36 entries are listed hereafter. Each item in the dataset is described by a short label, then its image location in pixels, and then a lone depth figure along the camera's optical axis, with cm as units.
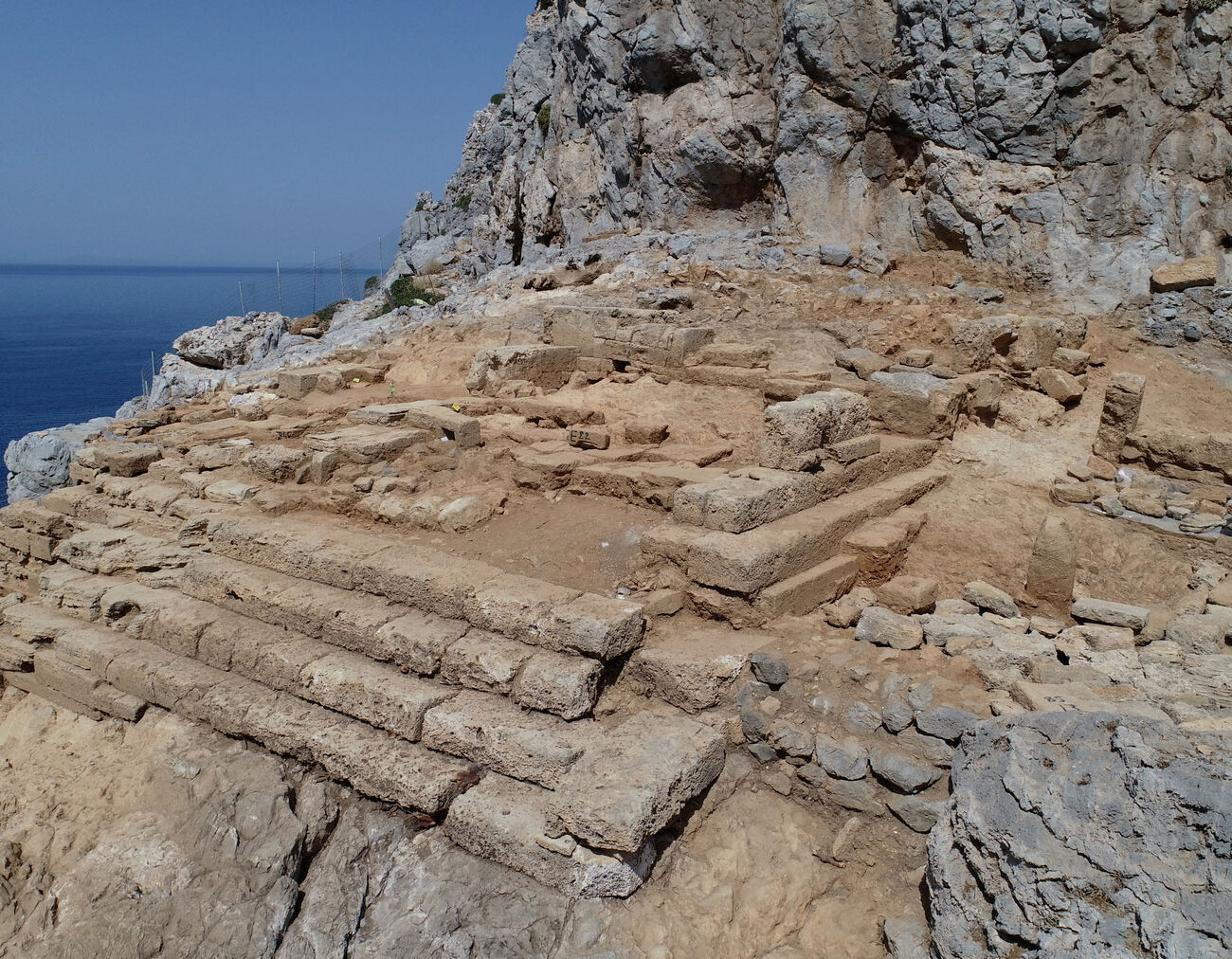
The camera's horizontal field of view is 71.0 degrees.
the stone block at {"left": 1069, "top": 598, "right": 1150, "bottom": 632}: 520
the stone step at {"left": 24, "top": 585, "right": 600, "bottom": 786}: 449
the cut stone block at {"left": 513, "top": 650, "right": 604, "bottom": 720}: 463
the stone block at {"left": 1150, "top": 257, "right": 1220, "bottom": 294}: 1160
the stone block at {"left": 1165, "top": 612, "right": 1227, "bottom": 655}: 481
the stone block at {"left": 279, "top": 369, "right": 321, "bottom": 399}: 1074
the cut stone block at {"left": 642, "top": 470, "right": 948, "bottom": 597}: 520
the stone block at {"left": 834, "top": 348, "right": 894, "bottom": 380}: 995
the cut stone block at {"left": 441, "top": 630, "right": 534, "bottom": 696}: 484
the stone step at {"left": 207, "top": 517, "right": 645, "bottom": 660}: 487
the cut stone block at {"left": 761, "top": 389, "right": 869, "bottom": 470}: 636
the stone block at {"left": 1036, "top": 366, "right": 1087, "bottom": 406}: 937
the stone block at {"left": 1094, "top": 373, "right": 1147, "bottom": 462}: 785
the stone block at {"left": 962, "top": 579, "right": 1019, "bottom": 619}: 542
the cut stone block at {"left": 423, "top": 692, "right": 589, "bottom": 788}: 436
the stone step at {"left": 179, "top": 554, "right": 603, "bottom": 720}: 470
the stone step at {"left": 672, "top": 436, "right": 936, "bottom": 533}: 566
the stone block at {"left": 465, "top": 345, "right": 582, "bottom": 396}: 1024
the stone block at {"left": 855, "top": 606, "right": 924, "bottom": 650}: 486
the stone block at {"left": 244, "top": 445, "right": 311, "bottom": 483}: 764
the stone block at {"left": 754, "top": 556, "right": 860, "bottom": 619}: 521
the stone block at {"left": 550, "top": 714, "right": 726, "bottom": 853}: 381
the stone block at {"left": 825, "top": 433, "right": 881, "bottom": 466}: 673
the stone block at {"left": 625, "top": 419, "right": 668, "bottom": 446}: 824
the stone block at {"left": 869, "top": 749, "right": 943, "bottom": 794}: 397
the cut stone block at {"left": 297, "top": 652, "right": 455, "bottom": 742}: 483
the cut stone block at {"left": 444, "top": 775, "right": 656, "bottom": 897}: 389
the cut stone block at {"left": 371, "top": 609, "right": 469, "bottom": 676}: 508
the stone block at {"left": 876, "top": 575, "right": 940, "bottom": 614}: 541
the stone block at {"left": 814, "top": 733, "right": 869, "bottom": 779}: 415
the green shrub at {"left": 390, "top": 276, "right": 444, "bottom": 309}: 2439
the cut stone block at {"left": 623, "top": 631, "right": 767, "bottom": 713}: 471
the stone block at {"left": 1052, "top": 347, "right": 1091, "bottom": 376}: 1002
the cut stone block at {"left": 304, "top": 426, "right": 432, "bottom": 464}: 789
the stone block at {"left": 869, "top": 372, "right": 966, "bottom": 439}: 798
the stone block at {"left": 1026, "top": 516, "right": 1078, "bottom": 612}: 570
